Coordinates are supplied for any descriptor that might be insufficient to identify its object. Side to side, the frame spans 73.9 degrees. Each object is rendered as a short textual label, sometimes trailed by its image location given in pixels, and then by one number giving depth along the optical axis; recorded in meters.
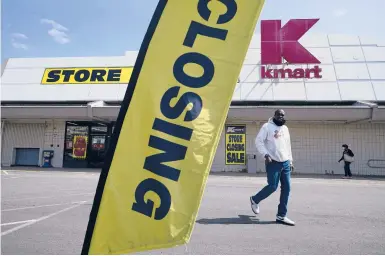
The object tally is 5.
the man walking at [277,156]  4.25
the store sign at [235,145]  14.44
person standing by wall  12.29
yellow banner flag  1.53
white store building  13.20
